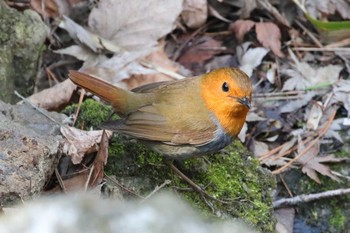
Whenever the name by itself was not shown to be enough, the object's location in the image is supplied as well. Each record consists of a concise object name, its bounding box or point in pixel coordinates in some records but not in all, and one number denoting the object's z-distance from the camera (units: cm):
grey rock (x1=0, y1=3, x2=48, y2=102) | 834
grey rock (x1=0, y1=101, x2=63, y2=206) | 545
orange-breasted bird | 676
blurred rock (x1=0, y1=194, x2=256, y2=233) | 189
